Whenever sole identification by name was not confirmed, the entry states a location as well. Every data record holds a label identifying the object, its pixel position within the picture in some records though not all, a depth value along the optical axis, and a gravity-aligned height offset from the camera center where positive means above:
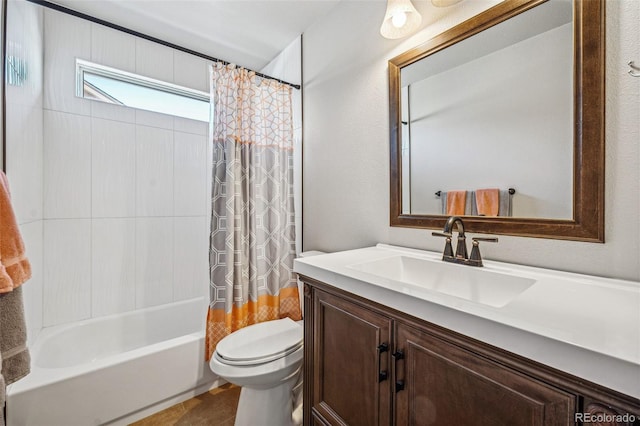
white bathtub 1.28 -0.90
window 1.95 +0.93
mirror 0.88 +0.36
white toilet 1.29 -0.75
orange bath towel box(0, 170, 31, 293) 0.89 -0.12
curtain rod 1.32 +1.01
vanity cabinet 0.53 -0.42
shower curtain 1.73 +0.04
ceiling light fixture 1.30 +0.93
